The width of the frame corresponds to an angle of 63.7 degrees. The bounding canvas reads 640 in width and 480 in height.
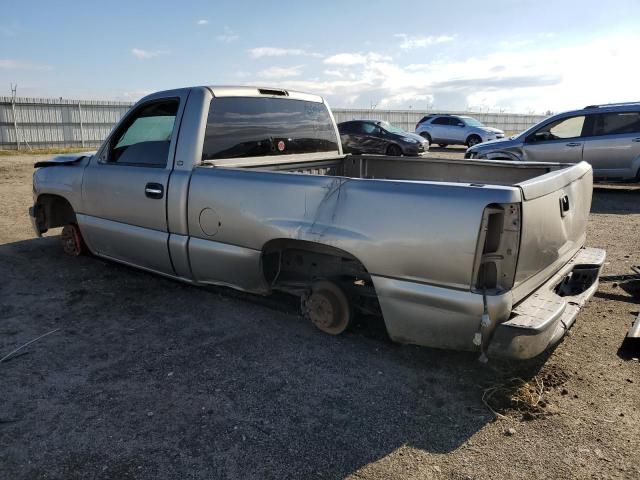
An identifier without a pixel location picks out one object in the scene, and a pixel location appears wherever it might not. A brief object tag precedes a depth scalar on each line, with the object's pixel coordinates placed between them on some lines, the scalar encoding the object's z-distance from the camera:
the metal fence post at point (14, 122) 22.75
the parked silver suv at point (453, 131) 24.16
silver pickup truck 2.93
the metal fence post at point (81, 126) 25.16
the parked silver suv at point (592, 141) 10.63
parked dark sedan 19.53
